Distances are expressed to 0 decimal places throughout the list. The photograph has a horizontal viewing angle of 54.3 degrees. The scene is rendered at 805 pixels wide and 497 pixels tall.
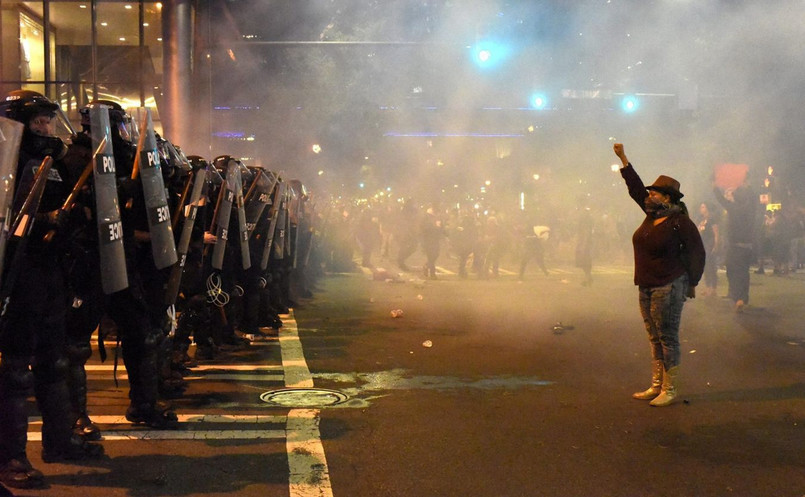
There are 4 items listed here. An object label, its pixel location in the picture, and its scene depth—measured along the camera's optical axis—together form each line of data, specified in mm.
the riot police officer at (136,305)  4352
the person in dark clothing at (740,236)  11297
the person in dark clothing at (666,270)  5688
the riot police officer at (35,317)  3621
